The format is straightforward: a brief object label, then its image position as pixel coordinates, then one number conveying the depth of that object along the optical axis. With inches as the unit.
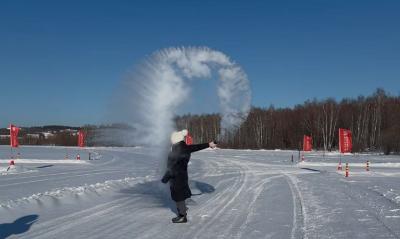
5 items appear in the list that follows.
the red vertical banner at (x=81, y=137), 2095.7
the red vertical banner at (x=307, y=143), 2123.5
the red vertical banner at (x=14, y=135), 1430.9
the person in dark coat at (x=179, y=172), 406.0
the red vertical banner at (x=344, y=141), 1502.5
